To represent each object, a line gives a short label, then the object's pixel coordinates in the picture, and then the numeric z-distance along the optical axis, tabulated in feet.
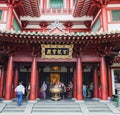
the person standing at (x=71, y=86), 48.24
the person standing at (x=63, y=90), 46.16
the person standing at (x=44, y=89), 45.29
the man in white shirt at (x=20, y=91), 35.82
